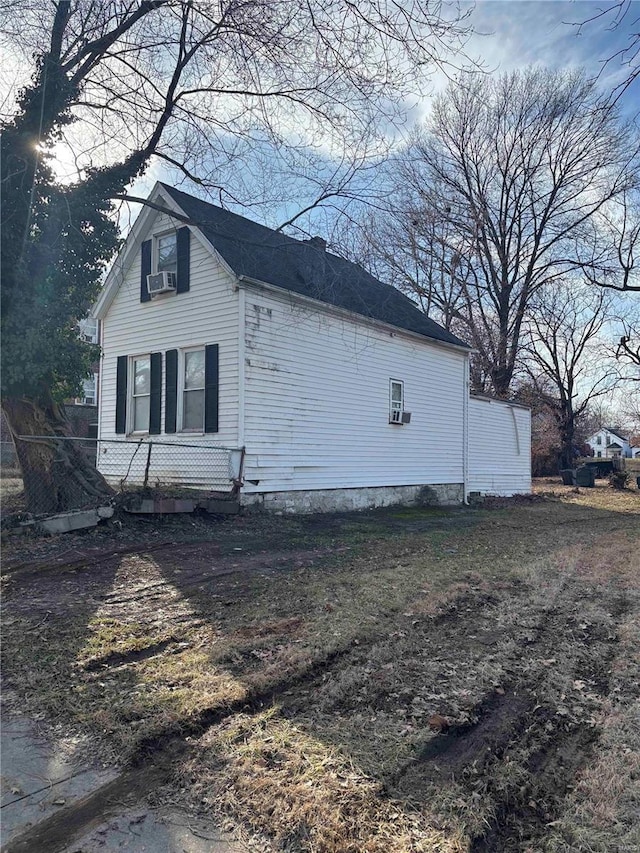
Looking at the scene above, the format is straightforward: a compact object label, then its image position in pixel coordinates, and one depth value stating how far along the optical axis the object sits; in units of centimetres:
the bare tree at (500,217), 2417
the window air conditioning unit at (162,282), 1142
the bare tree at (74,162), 787
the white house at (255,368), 1059
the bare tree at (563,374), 3080
